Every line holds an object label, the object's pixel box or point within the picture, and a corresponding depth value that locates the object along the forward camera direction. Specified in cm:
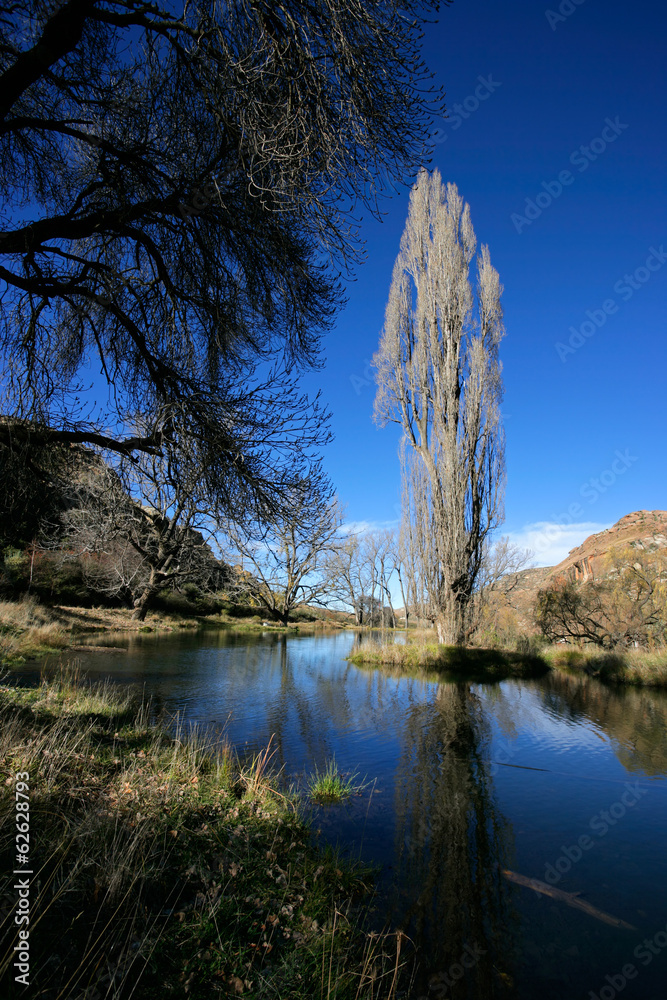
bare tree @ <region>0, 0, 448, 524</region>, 244
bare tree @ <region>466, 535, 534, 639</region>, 1641
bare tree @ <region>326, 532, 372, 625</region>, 3084
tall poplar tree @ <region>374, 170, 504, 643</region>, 1542
